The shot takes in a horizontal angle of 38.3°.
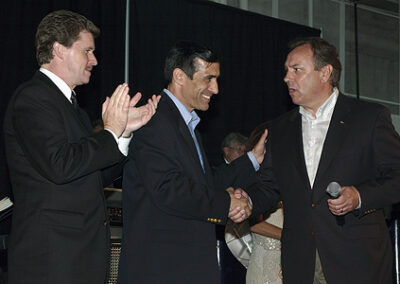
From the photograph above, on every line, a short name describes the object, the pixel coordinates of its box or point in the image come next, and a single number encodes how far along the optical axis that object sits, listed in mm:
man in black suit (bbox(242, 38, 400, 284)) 2680
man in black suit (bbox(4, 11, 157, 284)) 2266
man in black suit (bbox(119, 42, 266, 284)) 2613
